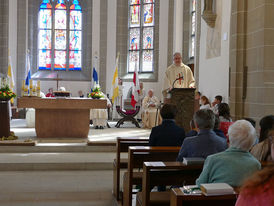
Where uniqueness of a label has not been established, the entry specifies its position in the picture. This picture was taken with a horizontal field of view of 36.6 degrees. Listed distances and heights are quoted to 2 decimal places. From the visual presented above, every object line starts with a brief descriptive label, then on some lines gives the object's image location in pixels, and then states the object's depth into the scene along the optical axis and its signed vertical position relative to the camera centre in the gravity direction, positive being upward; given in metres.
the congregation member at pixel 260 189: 1.34 -0.35
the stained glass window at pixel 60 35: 17.33 +1.89
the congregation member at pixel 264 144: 3.04 -0.47
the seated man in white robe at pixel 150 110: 12.12 -0.84
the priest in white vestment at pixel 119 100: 15.13 -0.70
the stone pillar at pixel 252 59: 7.19 +0.43
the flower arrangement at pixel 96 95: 9.20 -0.31
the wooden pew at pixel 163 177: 3.08 -0.75
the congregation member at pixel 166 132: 4.62 -0.56
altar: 8.76 -0.80
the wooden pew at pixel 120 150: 5.01 -0.86
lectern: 7.98 -0.38
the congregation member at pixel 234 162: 2.56 -0.50
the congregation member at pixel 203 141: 3.48 -0.50
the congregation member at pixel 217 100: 9.05 -0.39
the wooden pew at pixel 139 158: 4.11 -0.80
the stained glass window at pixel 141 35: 16.73 +1.90
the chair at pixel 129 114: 12.34 -0.98
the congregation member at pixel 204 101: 9.60 -0.44
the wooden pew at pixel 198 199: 2.07 -0.59
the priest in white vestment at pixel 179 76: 8.88 +0.10
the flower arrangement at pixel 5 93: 8.37 -0.27
